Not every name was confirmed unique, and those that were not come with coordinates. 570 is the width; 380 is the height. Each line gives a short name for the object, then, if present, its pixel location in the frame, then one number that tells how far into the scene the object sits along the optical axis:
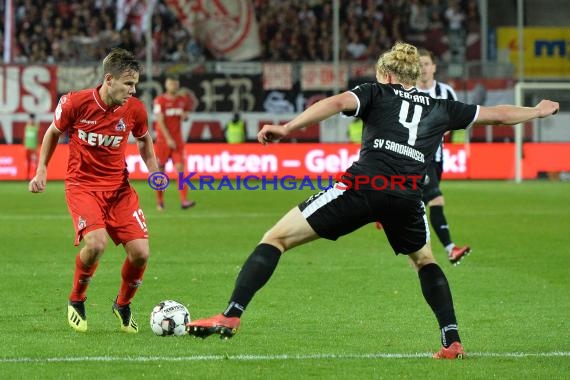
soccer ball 15.68
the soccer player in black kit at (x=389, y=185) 13.83
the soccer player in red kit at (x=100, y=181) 16.16
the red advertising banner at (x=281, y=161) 60.41
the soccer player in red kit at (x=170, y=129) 41.72
